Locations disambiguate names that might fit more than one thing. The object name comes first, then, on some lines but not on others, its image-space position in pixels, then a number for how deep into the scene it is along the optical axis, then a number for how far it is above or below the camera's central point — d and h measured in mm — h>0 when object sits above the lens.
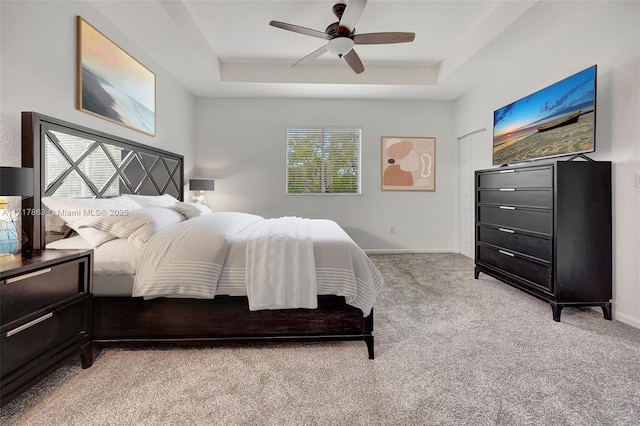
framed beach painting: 2248 +1136
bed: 1725 -539
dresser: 2240 -217
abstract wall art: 4758 +743
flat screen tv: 2308 +816
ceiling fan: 2416 +1542
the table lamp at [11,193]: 1328 +63
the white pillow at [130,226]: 1807 -123
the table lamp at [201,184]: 4031 +324
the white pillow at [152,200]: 2607 +70
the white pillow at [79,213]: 1818 -42
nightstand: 1219 -522
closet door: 4098 +583
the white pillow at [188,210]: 2646 -28
